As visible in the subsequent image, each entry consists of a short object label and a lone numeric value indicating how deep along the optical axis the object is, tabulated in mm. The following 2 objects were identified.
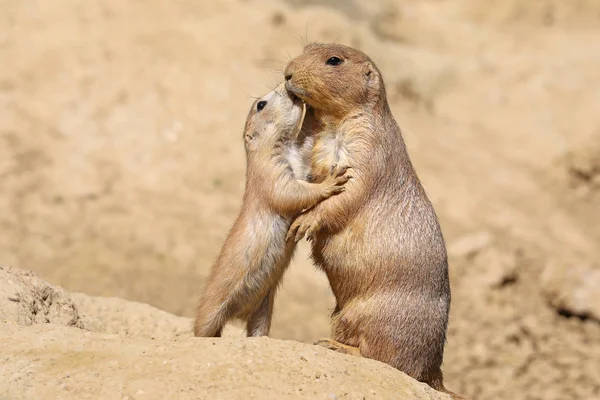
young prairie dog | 11062
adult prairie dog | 10797
